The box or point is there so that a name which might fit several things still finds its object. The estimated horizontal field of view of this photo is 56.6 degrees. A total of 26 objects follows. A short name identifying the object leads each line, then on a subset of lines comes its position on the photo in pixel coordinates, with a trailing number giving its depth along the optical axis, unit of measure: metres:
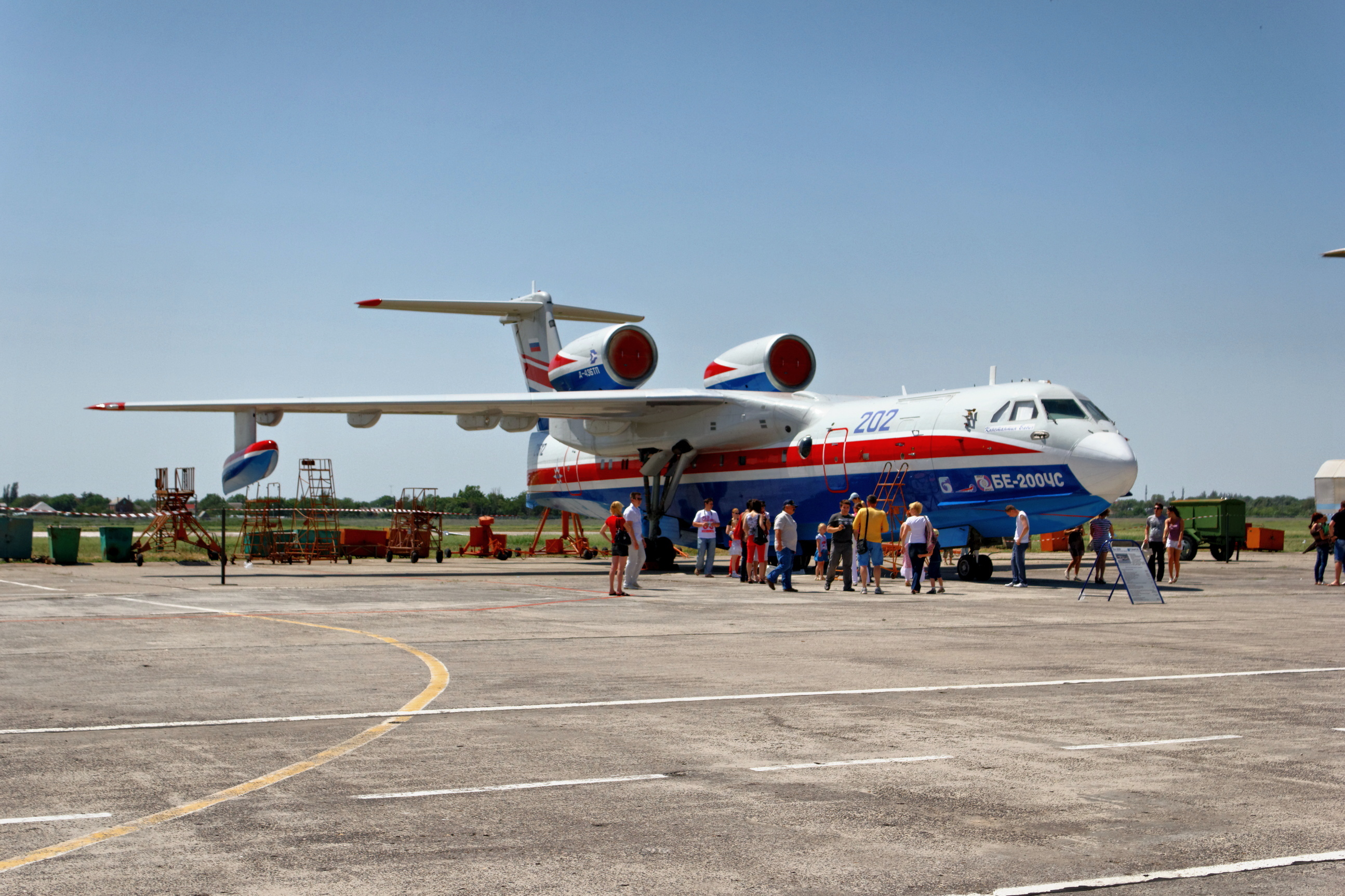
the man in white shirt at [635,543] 20.42
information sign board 17.45
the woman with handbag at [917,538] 19.97
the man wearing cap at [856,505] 21.20
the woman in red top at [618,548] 19.56
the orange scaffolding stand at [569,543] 38.22
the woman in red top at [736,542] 24.73
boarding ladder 23.67
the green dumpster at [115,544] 32.25
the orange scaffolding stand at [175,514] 33.09
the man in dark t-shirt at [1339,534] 21.86
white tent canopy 45.88
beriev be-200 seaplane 21.88
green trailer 34.59
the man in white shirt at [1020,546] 21.47
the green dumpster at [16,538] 31.59
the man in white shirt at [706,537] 25.83
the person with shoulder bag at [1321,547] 22.84
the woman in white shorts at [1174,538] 23.56
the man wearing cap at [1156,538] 23.81
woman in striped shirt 22.50
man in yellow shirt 20.41
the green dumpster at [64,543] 29.98
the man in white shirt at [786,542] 20.62
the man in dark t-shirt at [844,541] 20.84
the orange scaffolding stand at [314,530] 32.84
